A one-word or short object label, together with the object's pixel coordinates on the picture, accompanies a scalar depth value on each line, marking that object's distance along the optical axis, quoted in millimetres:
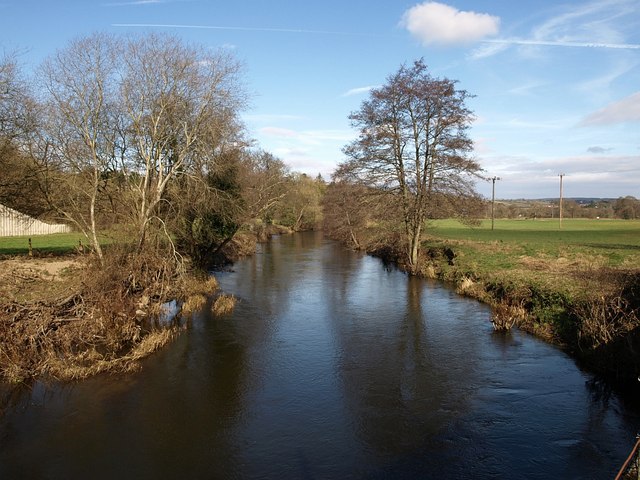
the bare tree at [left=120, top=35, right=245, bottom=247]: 19281
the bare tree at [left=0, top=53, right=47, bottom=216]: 19375
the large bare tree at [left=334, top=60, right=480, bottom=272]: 27250
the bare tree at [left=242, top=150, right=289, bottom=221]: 29109
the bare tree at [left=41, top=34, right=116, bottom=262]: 18406
